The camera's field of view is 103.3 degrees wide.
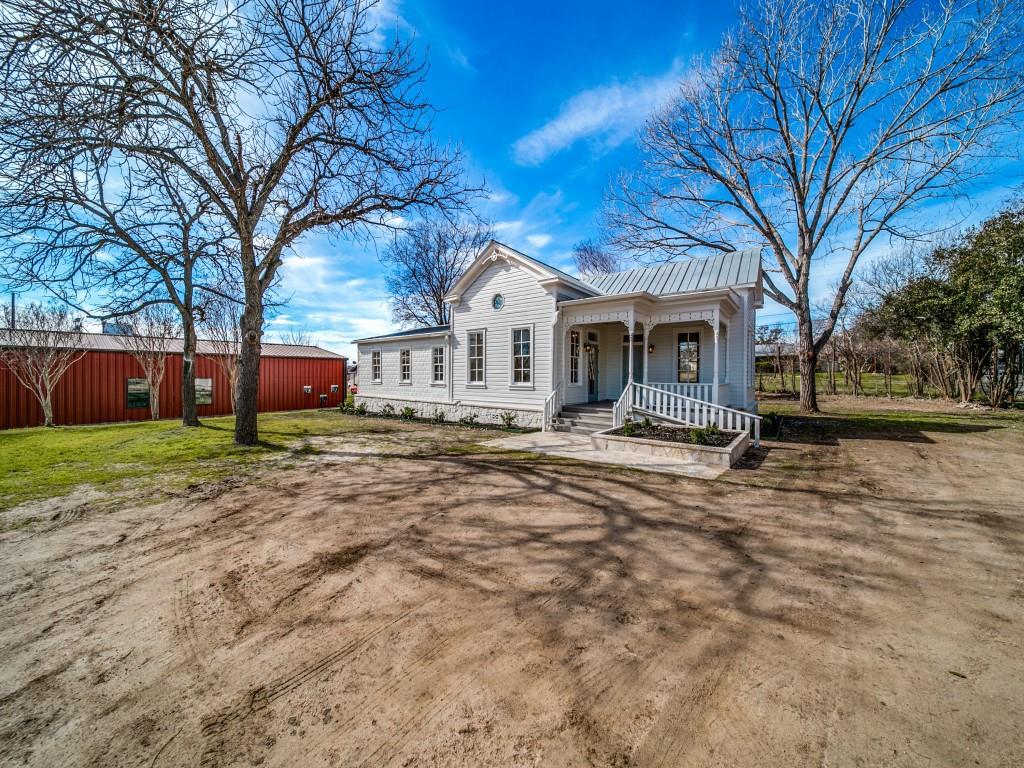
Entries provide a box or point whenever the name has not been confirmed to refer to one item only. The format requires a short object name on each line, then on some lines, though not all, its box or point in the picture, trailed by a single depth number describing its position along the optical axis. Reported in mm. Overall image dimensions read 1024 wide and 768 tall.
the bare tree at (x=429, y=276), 27109
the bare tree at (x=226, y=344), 17531
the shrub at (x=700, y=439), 7523
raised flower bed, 7109
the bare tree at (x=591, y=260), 30188
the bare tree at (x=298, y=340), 27484
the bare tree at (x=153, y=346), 16234
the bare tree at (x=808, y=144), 11836
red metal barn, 14695
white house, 10031
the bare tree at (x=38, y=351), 13781
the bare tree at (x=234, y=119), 3598
